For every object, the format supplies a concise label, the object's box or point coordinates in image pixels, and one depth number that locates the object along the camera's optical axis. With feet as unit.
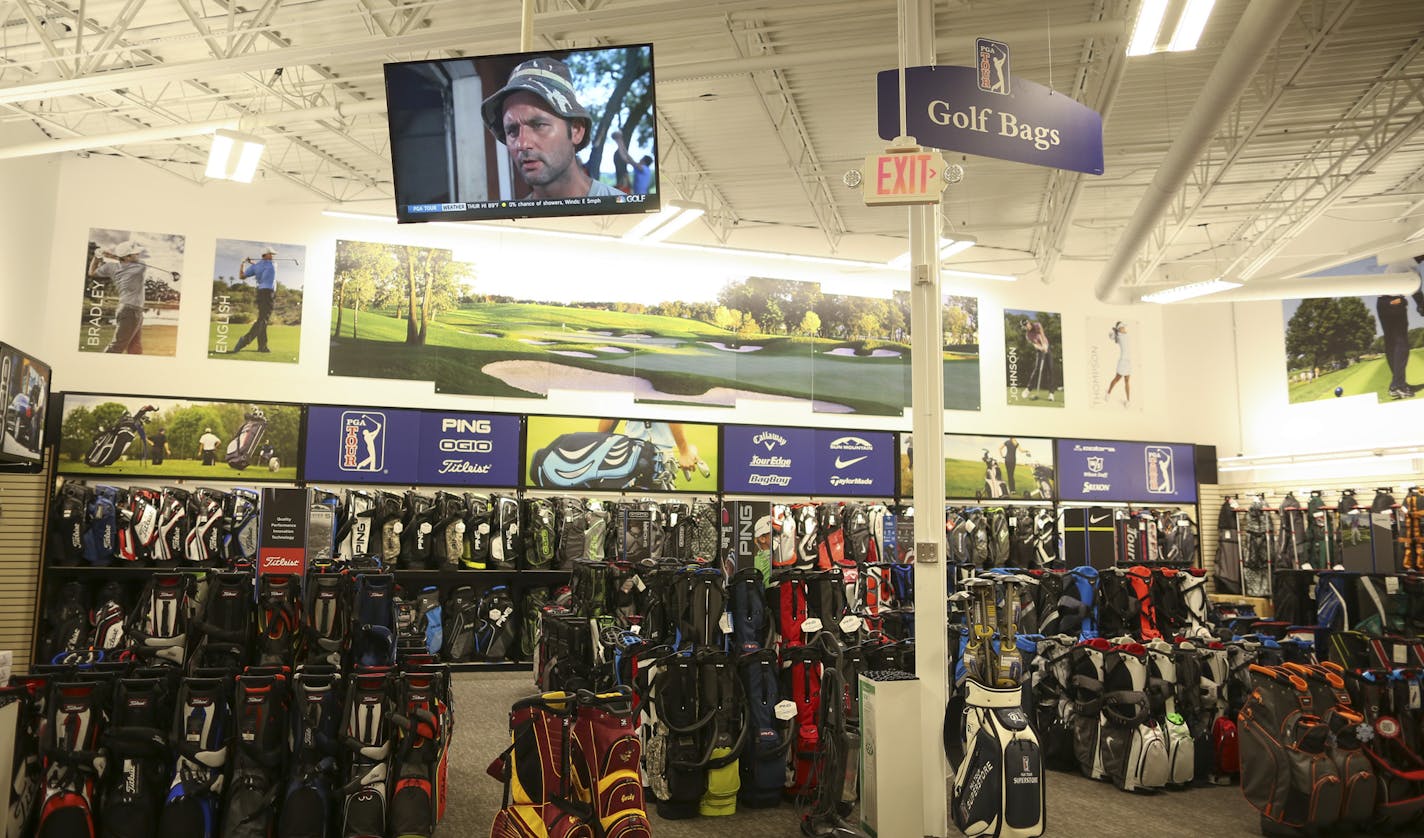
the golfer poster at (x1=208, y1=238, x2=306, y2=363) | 37.88
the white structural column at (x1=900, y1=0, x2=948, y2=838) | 16.57
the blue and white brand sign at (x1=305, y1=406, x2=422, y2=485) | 36.73
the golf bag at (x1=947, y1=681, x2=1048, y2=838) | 15.76
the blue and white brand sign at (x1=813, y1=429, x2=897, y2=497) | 43.14
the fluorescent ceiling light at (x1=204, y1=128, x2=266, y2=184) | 25.49
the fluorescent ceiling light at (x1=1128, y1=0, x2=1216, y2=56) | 17.01
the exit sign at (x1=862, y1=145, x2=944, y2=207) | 14.64
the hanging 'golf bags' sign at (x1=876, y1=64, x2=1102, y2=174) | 14.62
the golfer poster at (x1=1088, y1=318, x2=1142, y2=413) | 49.57
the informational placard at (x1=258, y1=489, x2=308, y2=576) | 24.79
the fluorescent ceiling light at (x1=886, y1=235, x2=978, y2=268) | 37.05
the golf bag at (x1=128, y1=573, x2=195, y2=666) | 20.13
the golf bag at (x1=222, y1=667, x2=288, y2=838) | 14.94
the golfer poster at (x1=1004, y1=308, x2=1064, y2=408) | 48.24
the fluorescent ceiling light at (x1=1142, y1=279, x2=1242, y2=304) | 36.04
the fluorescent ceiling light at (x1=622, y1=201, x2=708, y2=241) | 32.65
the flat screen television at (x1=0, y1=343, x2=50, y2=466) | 25.34
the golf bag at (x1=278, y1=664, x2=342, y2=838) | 15.07
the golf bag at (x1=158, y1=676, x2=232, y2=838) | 14.71
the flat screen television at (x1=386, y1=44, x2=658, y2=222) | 16.33
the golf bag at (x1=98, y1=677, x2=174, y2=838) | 14.64
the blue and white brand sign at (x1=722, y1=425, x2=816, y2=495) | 41.60
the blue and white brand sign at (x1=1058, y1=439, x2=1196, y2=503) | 46.83
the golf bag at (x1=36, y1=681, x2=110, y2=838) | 14.46
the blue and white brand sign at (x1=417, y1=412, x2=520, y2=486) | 37.81
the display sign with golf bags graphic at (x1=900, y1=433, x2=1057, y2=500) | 45.11
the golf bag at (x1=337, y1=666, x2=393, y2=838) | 15.07
